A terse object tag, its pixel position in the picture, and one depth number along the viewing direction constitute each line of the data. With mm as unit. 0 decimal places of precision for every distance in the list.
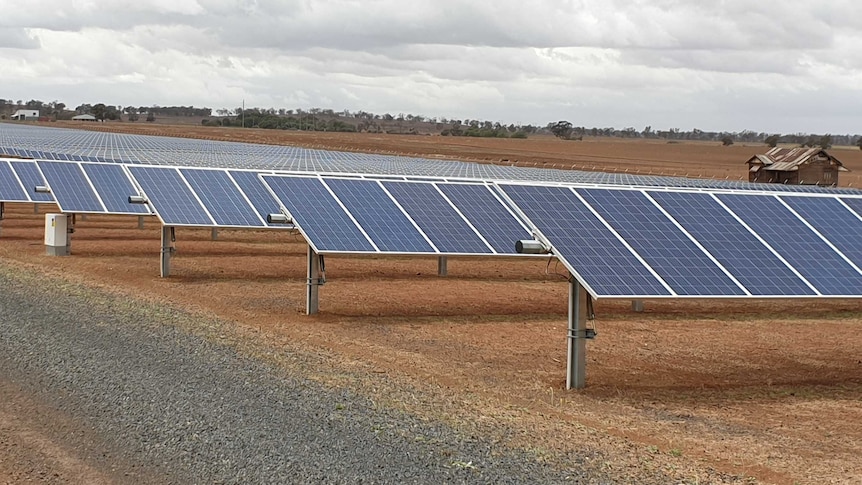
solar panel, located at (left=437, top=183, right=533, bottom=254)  24422
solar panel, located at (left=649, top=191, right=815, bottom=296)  16062
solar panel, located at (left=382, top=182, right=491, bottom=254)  23406
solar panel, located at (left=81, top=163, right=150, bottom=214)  33562
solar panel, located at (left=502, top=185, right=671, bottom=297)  15125
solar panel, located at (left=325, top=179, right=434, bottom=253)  22359
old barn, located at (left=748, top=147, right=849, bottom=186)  70125
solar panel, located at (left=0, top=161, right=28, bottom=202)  37812
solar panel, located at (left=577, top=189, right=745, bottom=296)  15734
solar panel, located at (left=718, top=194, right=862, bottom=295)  16484
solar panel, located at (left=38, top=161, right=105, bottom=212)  31906
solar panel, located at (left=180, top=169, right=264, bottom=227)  28375
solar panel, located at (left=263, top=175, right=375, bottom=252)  21578
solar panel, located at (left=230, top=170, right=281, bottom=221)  29781
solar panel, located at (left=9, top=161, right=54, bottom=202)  38803
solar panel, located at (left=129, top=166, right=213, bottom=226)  27125
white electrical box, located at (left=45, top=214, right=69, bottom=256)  30750
